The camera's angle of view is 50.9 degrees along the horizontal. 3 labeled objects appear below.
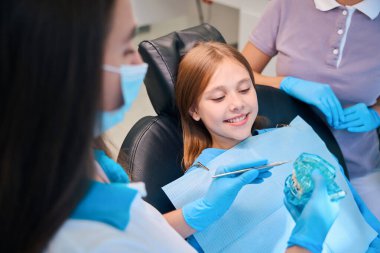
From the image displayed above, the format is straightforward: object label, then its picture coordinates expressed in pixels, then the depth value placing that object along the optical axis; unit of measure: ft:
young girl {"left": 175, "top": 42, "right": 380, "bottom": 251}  3.96
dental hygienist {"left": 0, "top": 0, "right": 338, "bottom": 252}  1.54
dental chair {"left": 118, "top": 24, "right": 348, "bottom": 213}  3.85
